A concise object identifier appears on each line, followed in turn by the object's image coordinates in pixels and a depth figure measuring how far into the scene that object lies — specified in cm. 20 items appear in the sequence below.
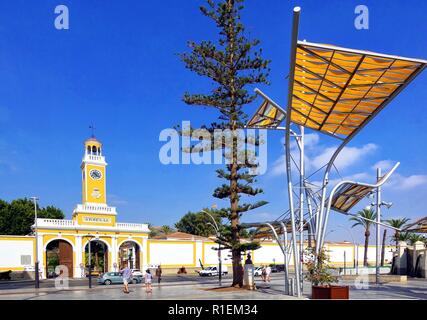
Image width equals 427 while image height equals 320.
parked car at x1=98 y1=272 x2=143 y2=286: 3950
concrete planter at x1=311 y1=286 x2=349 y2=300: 1709
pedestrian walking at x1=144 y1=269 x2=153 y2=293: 2567
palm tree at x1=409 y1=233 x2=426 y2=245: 6260
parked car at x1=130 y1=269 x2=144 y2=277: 4266
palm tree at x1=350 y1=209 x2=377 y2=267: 5462
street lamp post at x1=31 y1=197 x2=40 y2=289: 3172
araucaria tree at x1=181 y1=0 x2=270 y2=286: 2631
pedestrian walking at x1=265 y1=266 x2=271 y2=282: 3338
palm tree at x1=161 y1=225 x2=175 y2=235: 9635
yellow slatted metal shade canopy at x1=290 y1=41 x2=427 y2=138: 1439
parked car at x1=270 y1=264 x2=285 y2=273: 6062
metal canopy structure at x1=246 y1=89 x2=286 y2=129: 2361
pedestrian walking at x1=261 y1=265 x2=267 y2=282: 3348
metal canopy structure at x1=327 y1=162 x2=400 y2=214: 2444
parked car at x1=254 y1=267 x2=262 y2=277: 5098
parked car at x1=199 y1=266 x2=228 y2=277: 5259
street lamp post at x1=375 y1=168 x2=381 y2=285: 3018
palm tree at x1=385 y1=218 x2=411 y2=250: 5662
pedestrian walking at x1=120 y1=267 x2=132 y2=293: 2553
